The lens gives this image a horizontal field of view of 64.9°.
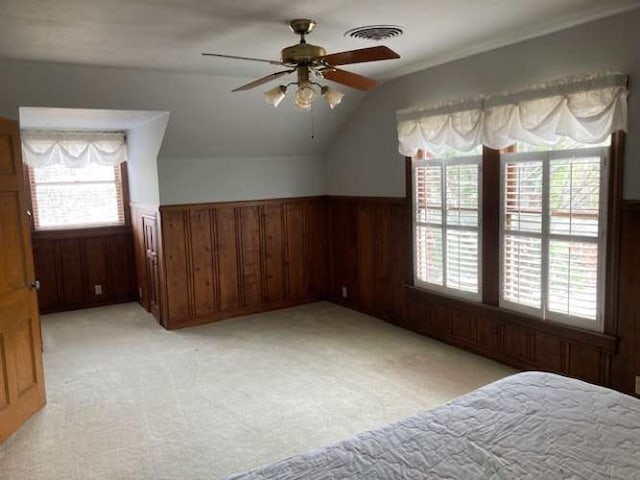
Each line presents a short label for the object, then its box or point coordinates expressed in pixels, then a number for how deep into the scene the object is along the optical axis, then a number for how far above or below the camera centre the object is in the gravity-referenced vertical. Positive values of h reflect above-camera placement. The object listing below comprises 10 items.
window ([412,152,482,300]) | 4.29 -0.35
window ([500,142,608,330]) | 3.39 -0.38
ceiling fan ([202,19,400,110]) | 2.67 +0.69
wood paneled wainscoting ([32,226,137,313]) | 6.19 -0.88
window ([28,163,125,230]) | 6.16 +0.02
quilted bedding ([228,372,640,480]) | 1.68 -0.95
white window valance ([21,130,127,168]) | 5.91 +0.60
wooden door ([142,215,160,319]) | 5.61 -0.77
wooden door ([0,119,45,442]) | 3.22 -0.69
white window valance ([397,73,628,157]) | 3.19 +0.48
